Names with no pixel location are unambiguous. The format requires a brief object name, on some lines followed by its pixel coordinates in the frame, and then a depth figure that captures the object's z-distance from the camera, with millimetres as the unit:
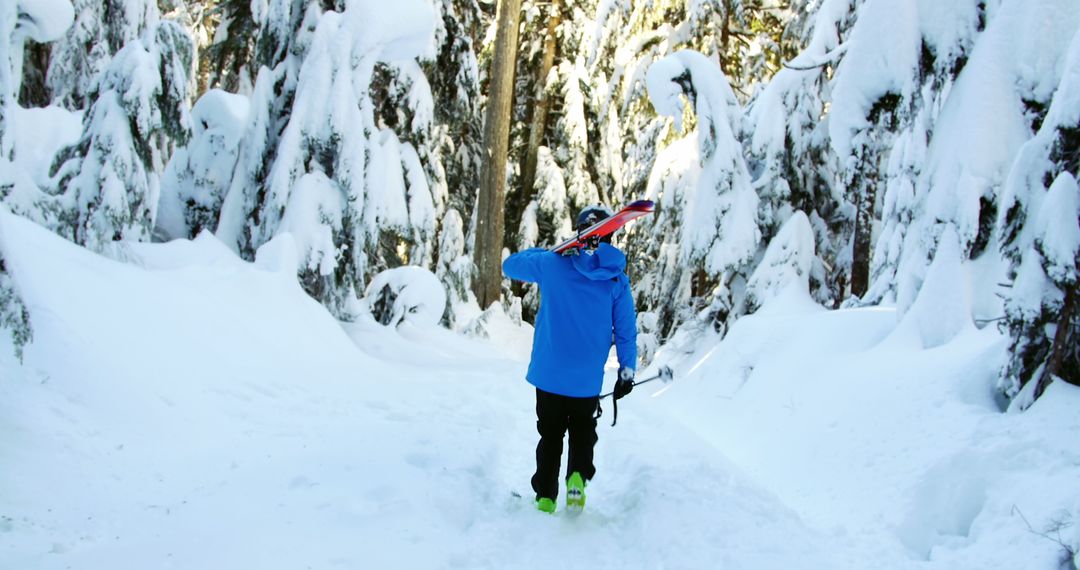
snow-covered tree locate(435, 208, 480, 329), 13589
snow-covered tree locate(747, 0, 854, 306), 10453
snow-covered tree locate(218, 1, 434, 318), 8734
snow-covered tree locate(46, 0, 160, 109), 13227
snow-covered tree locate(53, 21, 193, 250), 6750
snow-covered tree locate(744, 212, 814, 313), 10141
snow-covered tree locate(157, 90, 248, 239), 9328
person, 4230
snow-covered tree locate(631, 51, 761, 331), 10672
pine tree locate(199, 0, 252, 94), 10555
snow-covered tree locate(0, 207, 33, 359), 3342
